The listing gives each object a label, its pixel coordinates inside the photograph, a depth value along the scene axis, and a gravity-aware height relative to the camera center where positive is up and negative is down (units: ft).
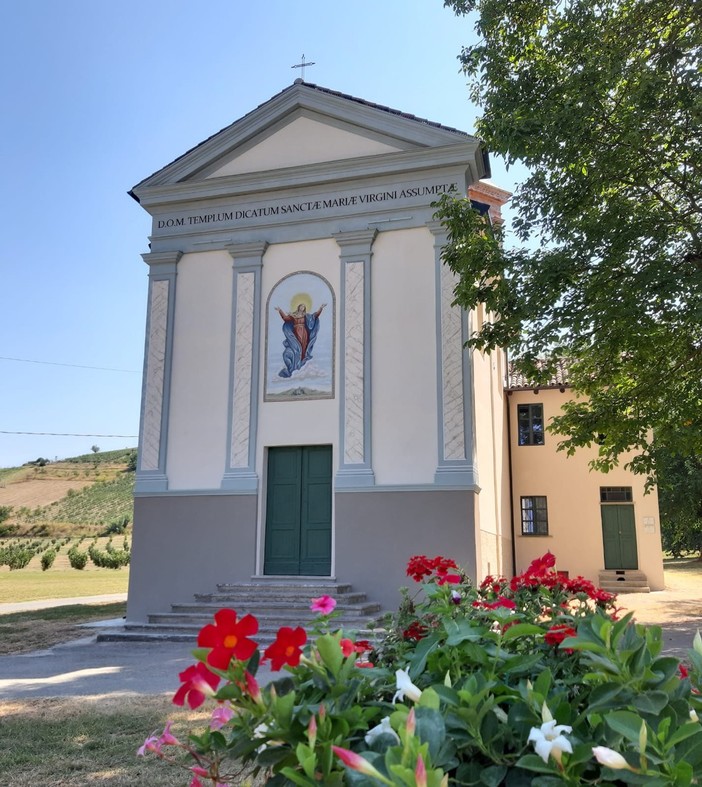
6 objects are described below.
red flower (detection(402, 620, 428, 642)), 9.07 -1.37
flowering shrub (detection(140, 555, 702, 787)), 4.23 -1.27
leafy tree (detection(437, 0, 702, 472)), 31.27 +16.21
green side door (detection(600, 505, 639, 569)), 69.87 -1.08
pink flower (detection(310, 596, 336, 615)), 7.68 -0.88
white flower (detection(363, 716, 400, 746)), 4.66 -1.36
